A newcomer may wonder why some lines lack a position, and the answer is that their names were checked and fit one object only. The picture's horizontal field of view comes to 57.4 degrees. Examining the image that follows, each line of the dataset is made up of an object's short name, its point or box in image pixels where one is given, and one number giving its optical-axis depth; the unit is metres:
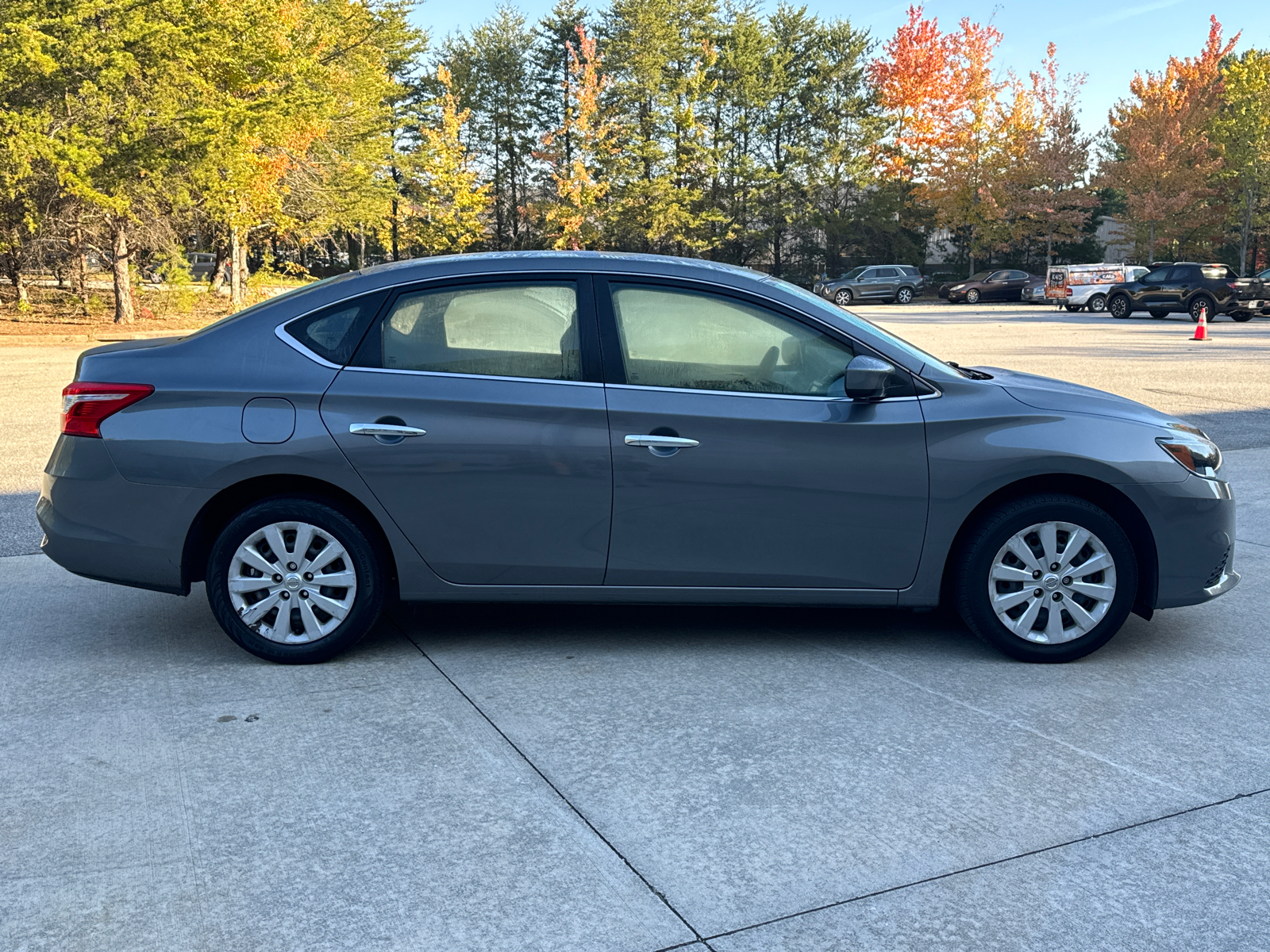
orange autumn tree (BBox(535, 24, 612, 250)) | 53.06
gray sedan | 4.54
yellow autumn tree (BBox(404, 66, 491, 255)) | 51.97
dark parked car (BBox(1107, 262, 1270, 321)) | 31.80
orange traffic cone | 23.53
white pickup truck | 36.50
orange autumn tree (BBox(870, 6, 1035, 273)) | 50.84
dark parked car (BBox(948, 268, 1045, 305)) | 46.06
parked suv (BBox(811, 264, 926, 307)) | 48.88
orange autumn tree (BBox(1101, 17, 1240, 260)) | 45.69
